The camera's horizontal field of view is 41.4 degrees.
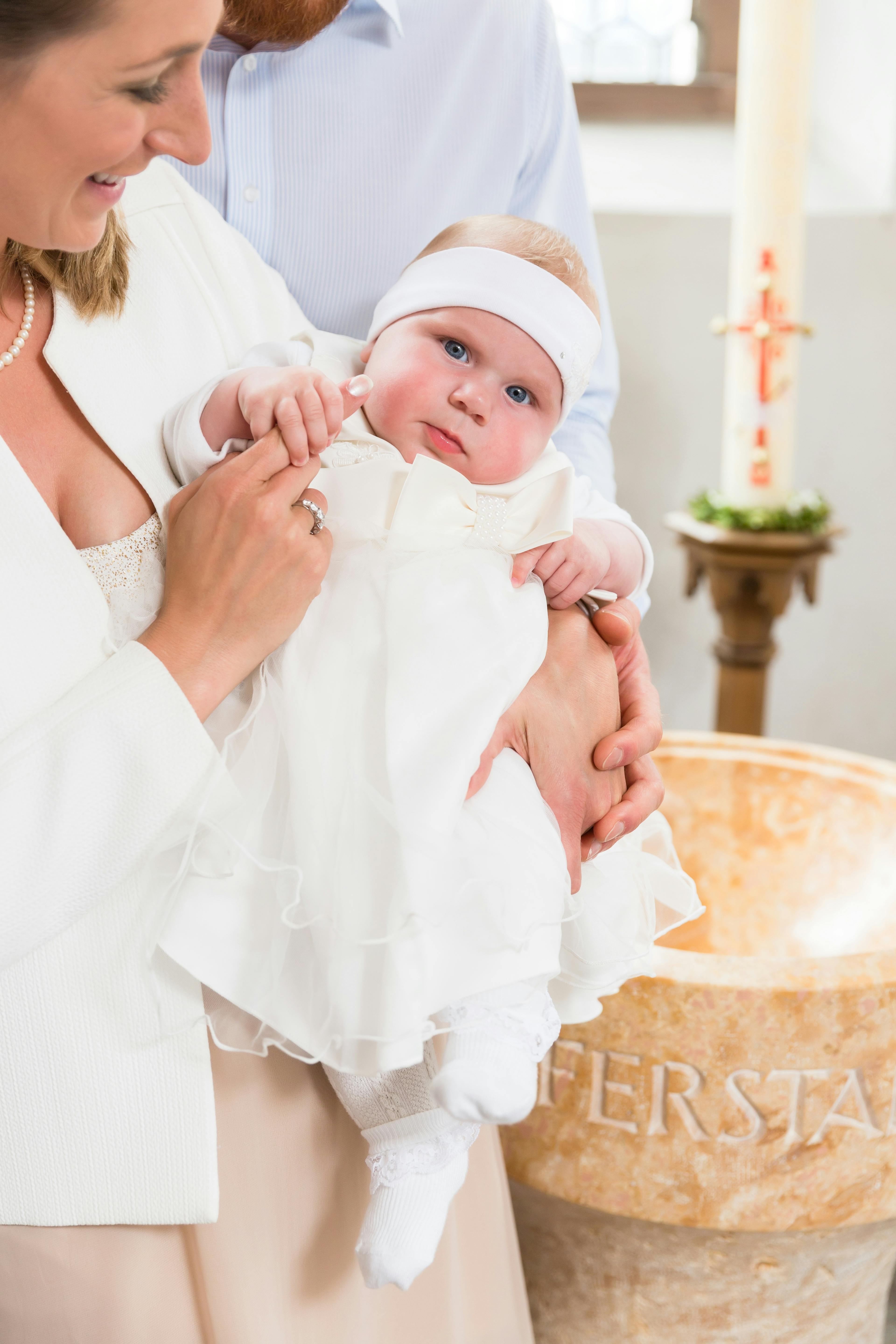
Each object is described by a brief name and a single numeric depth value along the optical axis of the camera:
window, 3.36
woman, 0.88
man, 1.35
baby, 0.95
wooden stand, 2.45
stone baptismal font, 1.37
